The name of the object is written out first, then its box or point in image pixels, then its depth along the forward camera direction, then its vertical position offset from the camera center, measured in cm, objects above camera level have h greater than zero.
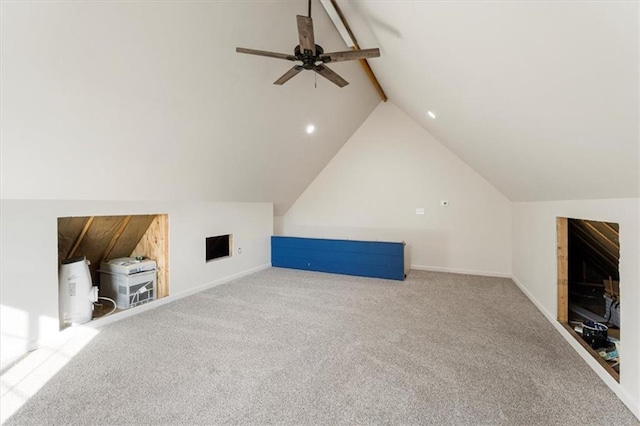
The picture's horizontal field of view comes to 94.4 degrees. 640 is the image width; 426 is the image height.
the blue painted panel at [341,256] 534 -85
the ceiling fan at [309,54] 236 +137
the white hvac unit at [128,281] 375 -88
